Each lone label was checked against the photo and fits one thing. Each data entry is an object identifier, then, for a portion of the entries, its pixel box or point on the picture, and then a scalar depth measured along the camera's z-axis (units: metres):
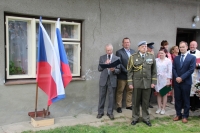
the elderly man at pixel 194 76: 5.71
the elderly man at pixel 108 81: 5.31
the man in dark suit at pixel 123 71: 5.77
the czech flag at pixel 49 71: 4.55
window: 4.84
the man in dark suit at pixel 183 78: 5.09
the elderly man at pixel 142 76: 4.89
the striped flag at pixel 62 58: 4.70
